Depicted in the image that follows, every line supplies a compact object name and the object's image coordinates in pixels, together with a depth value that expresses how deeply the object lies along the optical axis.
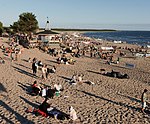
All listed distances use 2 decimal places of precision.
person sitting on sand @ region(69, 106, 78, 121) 10.87
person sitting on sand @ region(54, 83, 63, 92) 15.29
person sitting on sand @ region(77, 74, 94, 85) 18.34
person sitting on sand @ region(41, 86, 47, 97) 14.28
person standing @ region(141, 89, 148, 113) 12.90
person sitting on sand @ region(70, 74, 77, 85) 18.33
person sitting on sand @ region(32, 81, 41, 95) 14.58
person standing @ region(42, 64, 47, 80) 18.61
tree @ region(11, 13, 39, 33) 59.31
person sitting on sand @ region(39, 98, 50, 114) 11.41
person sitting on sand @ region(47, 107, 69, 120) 11.02
